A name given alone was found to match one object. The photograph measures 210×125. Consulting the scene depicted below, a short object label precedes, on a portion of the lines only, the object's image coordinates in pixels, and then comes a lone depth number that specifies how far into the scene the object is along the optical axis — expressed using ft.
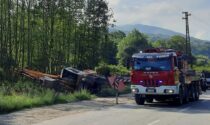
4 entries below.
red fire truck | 82.74
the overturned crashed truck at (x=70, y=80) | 107.24
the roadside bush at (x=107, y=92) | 116.88
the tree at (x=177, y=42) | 525.88
